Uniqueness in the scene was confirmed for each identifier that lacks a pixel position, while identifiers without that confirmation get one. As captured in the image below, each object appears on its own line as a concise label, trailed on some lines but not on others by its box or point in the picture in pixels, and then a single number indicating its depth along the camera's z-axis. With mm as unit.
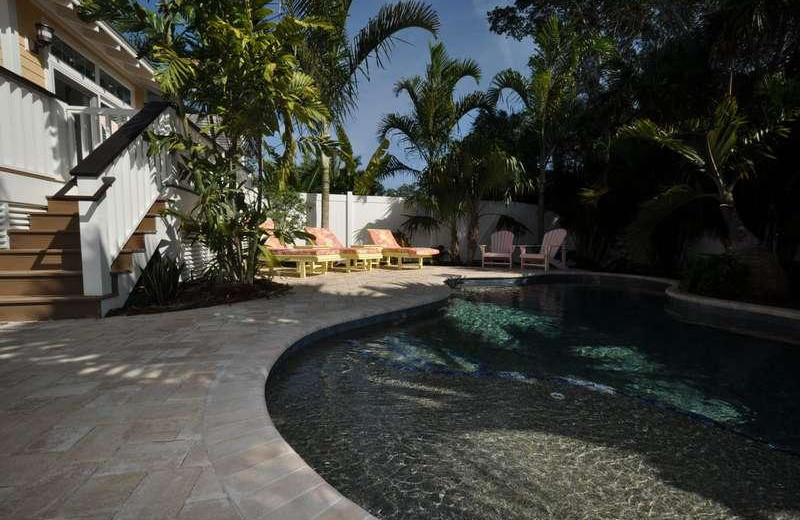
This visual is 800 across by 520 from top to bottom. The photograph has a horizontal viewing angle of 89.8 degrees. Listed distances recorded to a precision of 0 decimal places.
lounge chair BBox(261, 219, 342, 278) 8165
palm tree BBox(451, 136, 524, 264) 10625
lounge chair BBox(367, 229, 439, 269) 10500
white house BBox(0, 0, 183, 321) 4180
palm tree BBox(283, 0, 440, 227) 8180
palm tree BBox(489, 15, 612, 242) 11391
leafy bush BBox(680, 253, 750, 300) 6098
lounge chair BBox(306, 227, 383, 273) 9570
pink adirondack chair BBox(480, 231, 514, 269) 11703
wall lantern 5680
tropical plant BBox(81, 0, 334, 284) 4836
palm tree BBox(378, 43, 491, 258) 11227
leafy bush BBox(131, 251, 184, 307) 4949
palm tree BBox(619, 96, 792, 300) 5945
